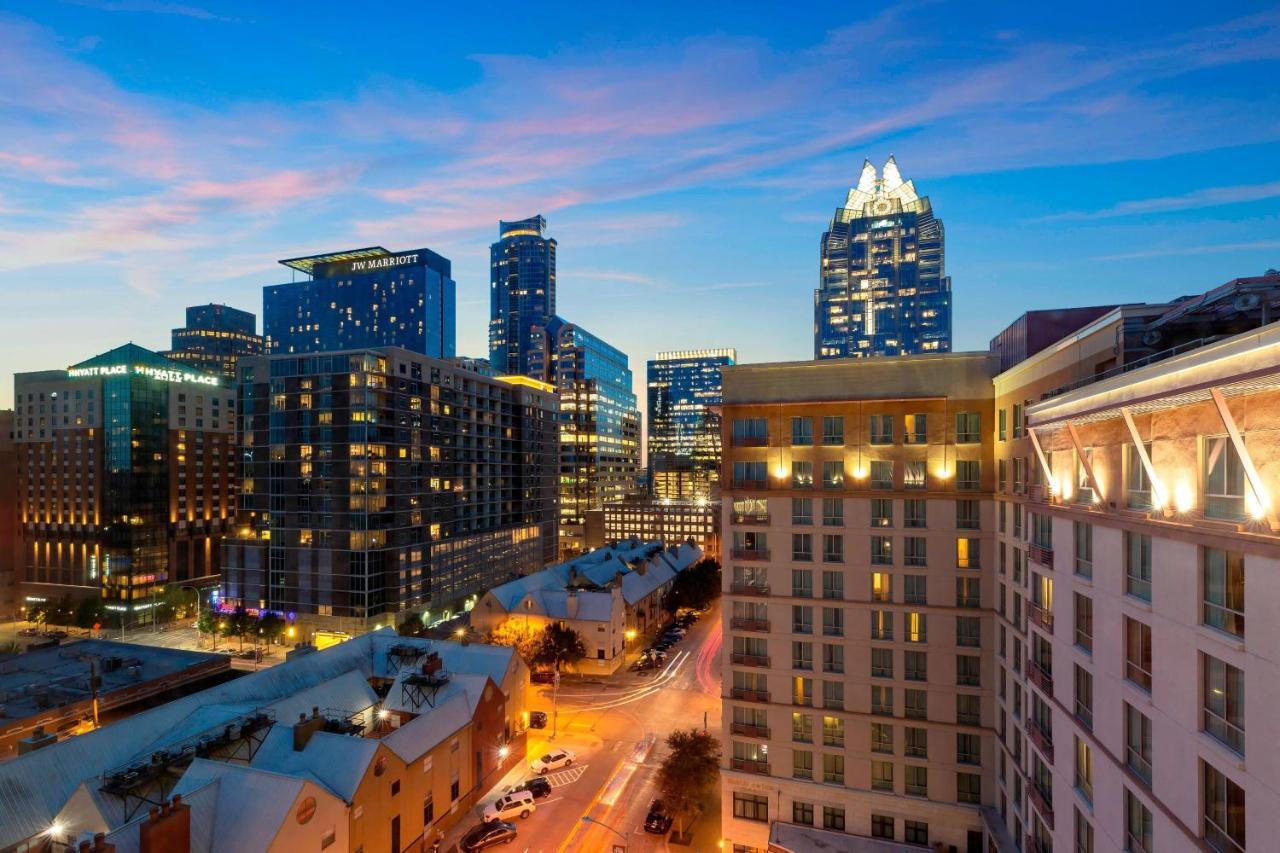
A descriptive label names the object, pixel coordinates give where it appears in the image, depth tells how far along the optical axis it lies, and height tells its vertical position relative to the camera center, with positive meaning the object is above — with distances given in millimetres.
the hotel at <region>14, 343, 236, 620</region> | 118938 -7119
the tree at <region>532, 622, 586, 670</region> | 74312 -23756
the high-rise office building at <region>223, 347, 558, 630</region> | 94188 -7045
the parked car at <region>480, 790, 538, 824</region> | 46906 -26762
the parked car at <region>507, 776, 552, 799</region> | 50188 -27031
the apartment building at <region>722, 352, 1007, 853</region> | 41062 -10509
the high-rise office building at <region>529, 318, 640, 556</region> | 191500 -27065
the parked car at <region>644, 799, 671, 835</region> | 45406 -26955
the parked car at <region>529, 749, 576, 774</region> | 54906 -27411
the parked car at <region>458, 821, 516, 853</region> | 43656 -26913
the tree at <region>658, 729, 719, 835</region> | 45094 -23569
